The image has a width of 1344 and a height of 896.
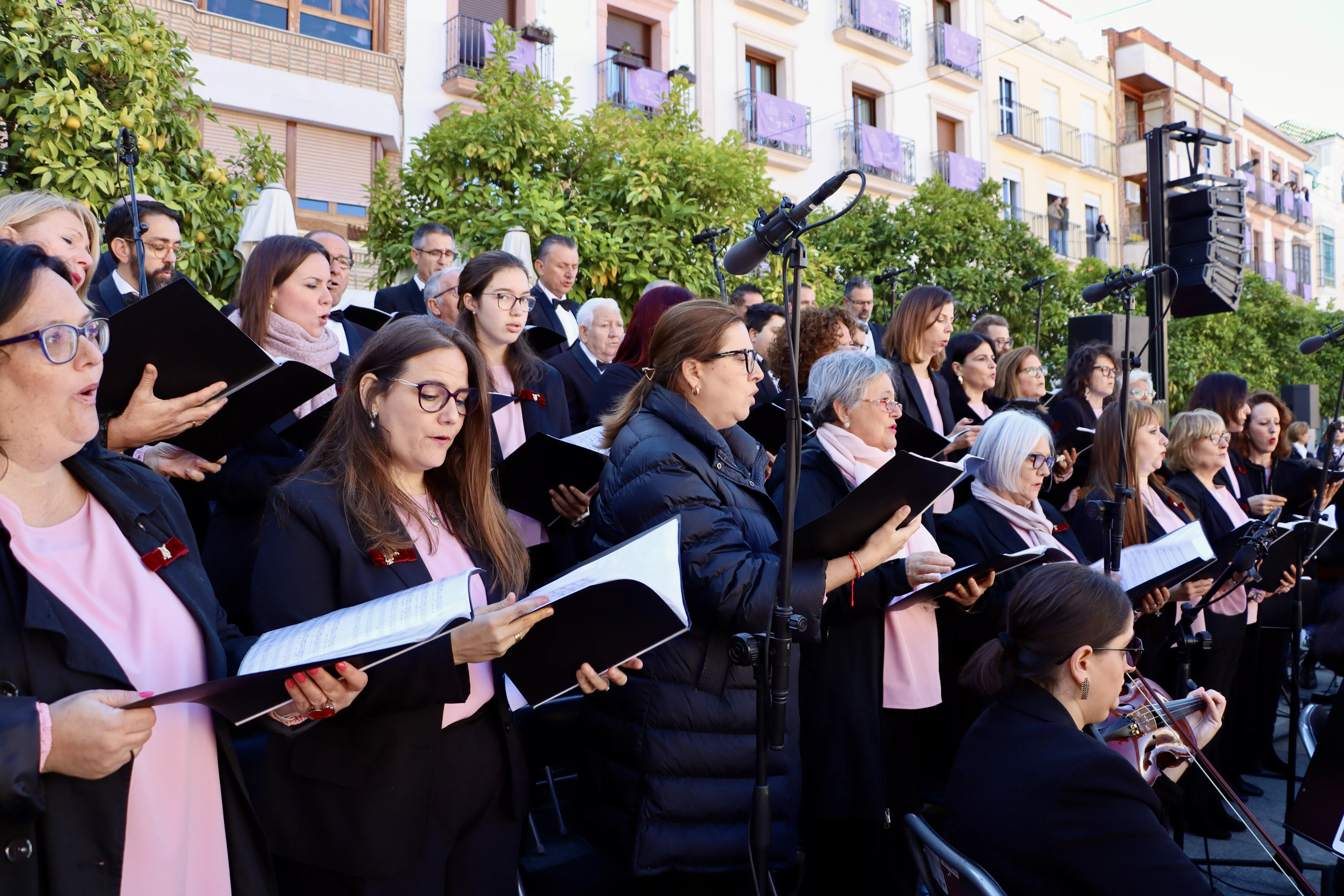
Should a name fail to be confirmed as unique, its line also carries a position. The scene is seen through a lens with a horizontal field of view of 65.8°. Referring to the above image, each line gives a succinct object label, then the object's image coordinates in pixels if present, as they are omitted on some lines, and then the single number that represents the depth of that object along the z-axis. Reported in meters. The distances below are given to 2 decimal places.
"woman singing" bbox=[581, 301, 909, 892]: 2.69
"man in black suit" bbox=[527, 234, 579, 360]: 6.52
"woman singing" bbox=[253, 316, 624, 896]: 2.15
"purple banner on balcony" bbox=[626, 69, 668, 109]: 17.70
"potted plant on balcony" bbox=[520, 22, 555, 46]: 16.42
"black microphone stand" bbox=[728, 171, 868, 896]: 2.49
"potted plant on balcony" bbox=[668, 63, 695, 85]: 17.38
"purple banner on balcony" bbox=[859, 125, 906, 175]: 21.48
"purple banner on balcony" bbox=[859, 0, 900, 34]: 21.80
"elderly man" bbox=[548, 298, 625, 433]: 5.21
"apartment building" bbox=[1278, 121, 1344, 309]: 40.56
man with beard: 4.67
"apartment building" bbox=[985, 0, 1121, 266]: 25.34
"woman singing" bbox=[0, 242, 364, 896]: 1.55
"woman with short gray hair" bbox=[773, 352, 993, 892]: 3.44
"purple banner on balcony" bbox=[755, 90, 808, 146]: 19.75
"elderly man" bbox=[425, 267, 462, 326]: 5.93
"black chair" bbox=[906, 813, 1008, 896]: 2.05
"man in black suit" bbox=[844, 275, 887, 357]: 7.98
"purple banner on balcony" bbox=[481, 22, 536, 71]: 15.88
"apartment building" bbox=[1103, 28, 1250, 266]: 28.80
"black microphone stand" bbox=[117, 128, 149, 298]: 4.27
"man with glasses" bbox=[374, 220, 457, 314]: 6.64
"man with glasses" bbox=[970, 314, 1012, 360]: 7.80
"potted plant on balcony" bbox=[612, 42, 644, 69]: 17.75
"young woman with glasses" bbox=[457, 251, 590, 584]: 4.21
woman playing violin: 2.21
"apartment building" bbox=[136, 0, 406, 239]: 13.88
